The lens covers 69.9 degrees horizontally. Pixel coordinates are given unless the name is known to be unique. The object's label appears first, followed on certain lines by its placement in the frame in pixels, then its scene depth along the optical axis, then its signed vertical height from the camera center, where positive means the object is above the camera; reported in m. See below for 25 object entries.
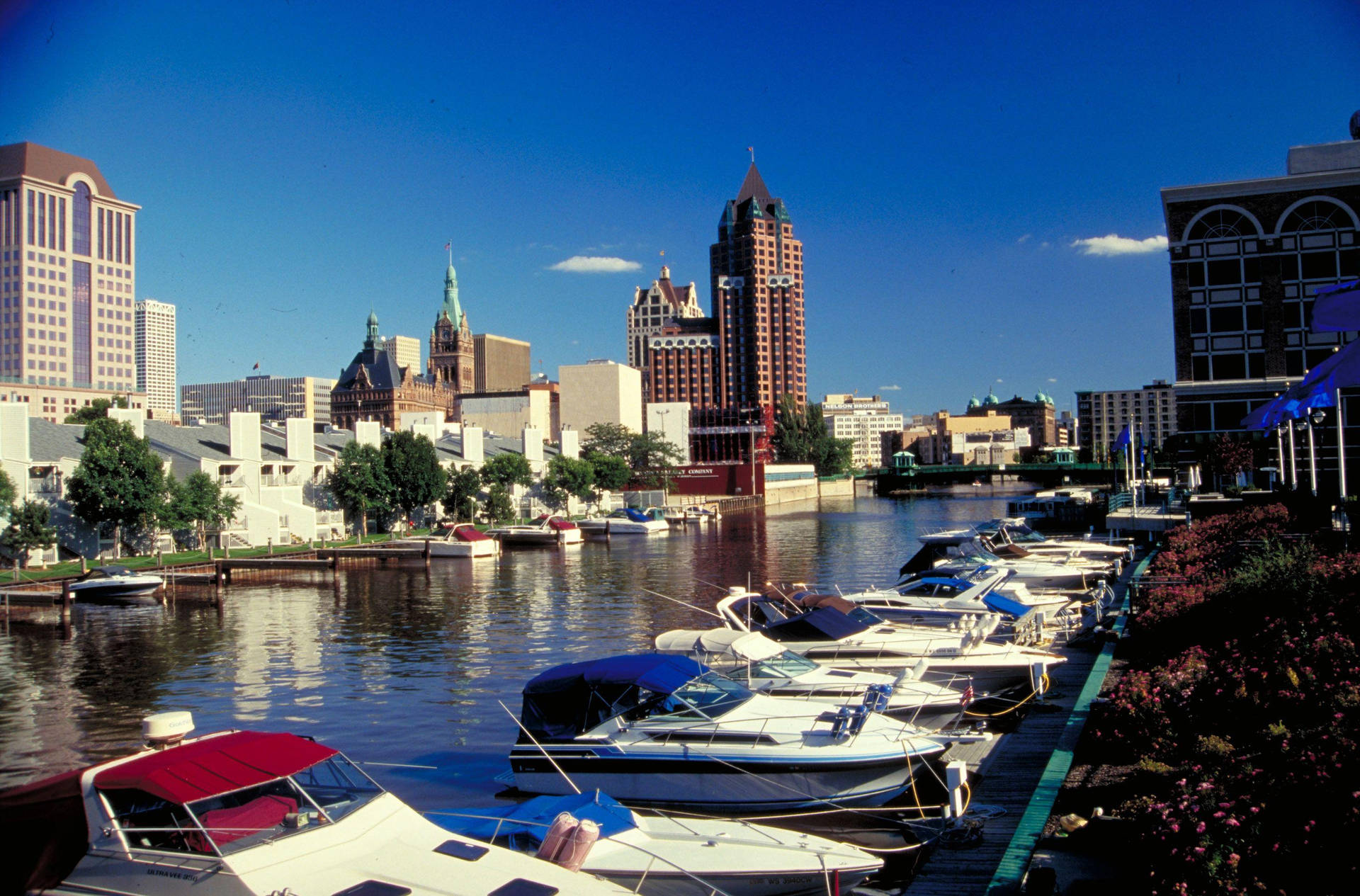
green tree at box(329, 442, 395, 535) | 75.00 +0.87
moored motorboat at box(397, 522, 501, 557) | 68.81 -3.86
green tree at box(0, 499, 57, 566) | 51.59 -1.63
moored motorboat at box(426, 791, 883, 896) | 11.80 -4.69
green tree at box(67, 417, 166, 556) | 54.75 +0.98
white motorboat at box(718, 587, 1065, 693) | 21.98 -3.98
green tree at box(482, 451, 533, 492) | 91.38 +1.72
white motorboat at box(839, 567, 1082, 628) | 28.98 -3.86
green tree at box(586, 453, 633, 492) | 108.88 +1.59
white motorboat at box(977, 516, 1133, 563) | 49.69 -3.79
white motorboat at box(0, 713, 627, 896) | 10.41 -3.88
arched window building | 76.31 +15.59
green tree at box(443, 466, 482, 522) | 85.69 -0.41
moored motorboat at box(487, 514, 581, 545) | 80.88 -3.89
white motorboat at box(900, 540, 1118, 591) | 41.53 -4.14
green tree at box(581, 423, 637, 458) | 131.38 +6.23
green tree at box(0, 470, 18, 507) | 51.56 +0.44
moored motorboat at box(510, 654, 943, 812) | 15.69 -4.33
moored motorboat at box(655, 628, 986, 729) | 18.50 -3.98
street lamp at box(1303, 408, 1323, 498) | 37.75 -0.02
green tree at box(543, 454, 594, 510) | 101.81 +0.76
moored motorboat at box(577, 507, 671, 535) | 91.44 -3.71
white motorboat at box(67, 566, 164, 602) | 46.06 -4.30
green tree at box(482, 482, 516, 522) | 89.38 -1.57
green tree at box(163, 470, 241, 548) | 58.81 -0.65
